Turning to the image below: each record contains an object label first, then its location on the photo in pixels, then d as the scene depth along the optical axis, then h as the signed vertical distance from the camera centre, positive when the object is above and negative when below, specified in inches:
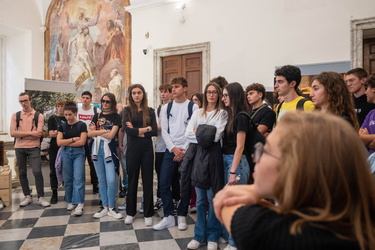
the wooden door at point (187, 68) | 355.6 +63.3
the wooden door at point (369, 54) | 290.7 +65.4
